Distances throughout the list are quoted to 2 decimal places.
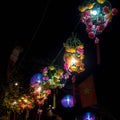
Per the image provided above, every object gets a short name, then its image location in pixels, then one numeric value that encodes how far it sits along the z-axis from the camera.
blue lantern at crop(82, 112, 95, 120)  13.88
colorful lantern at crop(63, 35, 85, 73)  10.21
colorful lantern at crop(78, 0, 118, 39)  8.20
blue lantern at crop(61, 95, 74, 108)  12.89
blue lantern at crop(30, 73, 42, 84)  14.36
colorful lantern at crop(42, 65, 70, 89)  13.30
